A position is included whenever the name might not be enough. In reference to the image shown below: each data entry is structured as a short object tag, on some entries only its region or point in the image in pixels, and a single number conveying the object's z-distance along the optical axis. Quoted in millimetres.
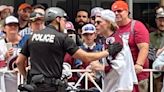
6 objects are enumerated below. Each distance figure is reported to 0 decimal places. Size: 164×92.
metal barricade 14062
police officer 11320
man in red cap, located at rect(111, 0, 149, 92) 13000
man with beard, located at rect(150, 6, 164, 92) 15422
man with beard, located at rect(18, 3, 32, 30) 16969
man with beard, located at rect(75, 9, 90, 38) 17781
